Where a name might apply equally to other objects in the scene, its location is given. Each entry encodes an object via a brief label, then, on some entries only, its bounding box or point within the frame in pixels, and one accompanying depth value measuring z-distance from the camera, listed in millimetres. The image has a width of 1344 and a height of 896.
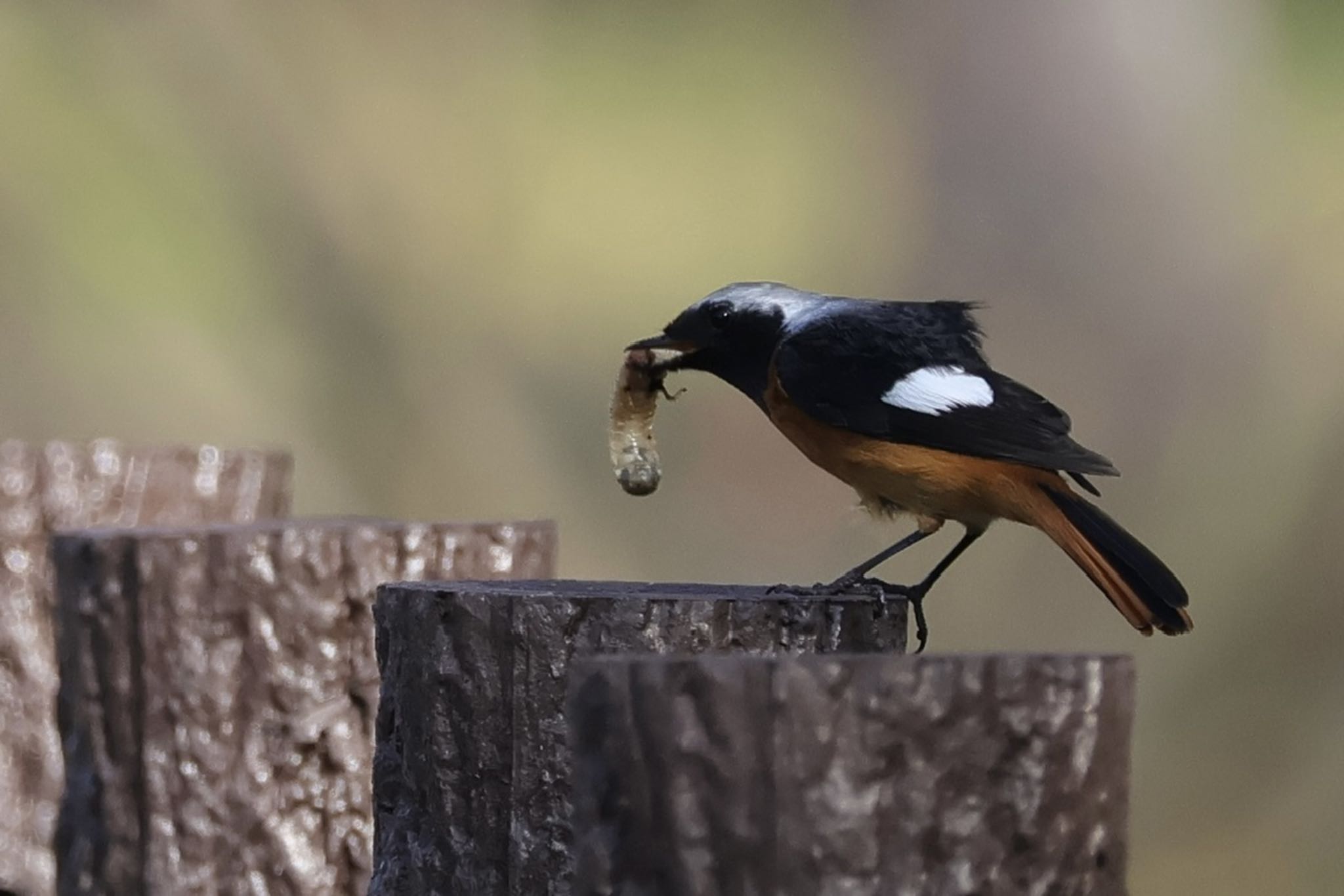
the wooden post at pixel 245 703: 6625
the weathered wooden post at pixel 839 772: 3133
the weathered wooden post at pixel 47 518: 8266
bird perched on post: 6316
